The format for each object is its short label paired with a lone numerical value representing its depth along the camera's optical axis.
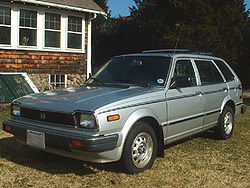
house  12.44
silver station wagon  3.75
